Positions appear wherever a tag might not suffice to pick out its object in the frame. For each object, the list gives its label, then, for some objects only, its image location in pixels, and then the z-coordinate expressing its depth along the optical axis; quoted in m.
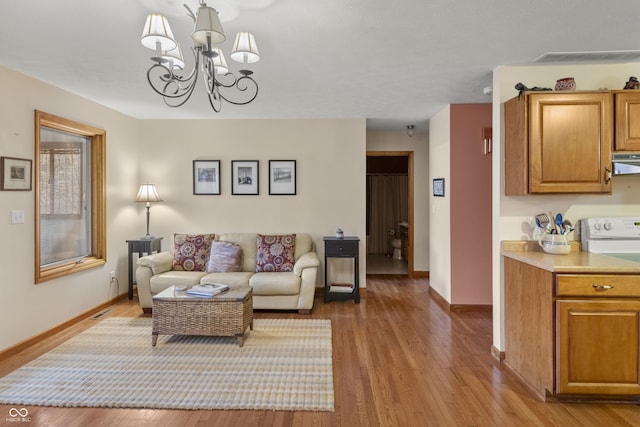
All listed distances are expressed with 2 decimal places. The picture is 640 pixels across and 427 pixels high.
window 3.59
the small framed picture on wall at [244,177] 5.09
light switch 3.16
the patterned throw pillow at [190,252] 4.53
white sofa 4.11
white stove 2.71
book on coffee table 3.26
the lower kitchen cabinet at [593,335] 2.25
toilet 8.27
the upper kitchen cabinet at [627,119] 2.58
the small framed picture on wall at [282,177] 5.07
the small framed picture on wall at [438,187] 4.68
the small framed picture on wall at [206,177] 5.11
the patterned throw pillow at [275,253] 4.53
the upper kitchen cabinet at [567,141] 2.59
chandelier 1.86
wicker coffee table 3.22
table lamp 4.82
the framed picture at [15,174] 3.04
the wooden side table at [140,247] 4.62
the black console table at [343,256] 4.64
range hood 2.57
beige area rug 2.38
